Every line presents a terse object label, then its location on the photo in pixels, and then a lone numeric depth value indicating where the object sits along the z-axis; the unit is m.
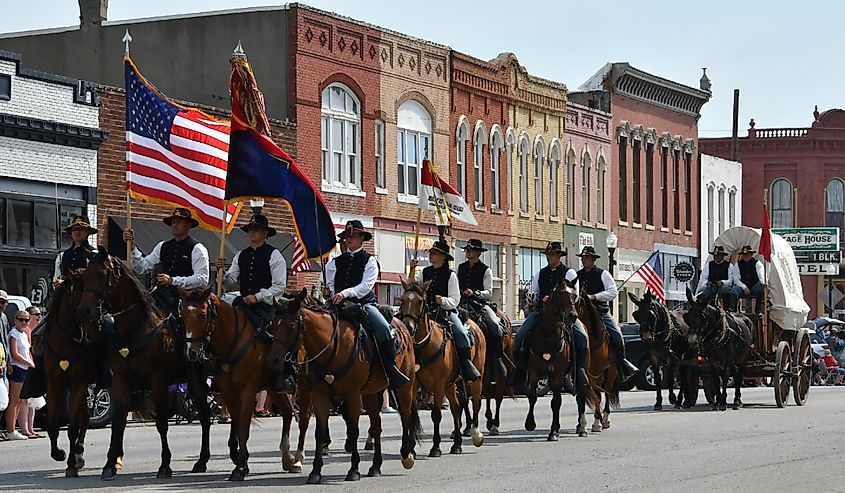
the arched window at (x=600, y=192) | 55.66
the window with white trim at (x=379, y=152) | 43.31
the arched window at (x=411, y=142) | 44.38
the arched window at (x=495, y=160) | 48.91
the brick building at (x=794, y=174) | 72.00
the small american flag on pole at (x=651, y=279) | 42.12
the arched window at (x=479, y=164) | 47.91
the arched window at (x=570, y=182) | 53.50
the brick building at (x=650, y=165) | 56.62
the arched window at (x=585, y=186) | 54.56
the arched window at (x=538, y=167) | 51.61
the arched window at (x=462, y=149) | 46.88
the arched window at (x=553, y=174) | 52.41
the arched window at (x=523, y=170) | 50.59
